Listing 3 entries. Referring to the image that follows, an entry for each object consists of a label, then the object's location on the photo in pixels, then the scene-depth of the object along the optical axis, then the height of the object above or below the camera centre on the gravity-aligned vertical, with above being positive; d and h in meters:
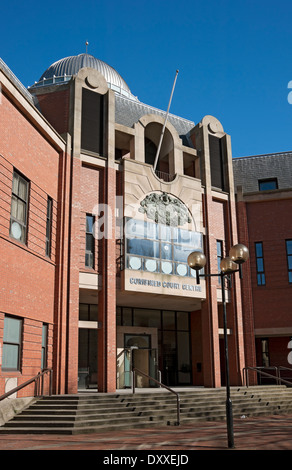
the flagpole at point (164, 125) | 21.33 +9.96
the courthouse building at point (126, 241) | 15.12 +4.26
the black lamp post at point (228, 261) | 10.62 +2.01
